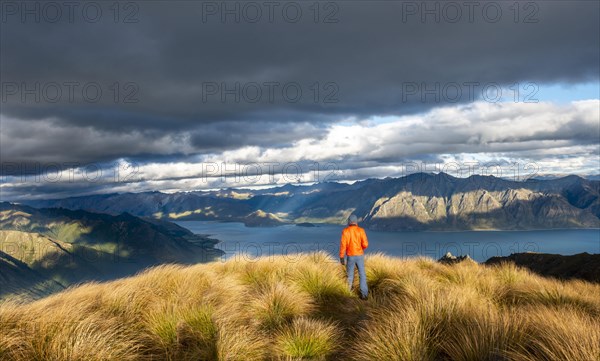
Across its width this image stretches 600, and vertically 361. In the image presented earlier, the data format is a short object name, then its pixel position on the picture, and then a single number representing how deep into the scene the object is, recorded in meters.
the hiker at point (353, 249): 12.42
